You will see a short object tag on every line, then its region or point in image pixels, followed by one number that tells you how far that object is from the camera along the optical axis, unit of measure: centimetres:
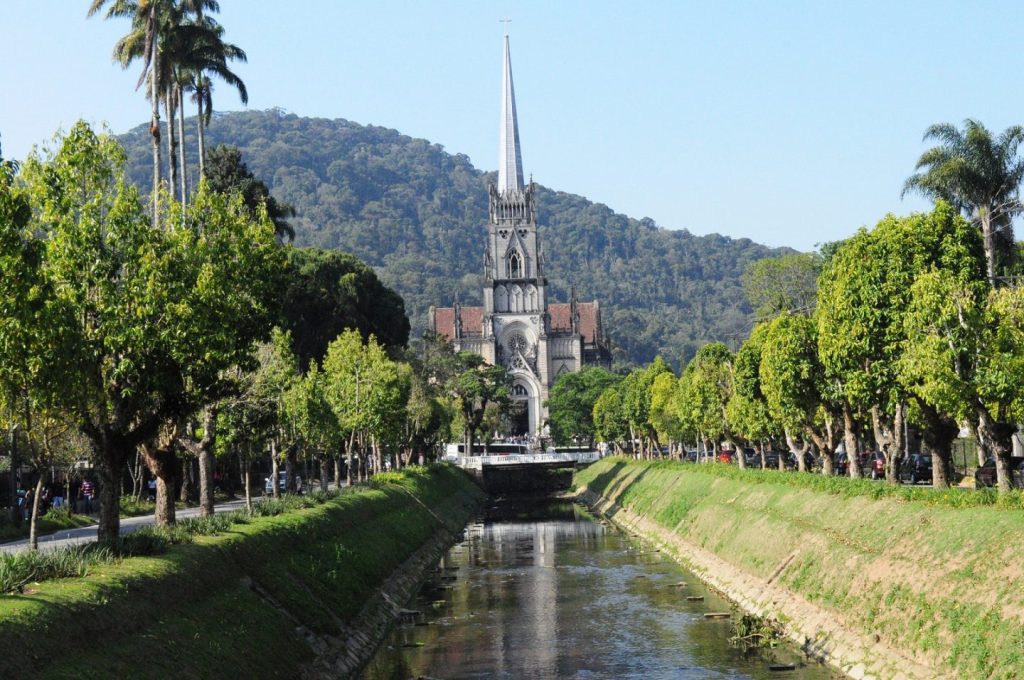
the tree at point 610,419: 13425
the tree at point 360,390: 7119
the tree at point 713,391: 7719
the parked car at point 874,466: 6488
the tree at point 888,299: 4197
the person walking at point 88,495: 6000
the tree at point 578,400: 16419
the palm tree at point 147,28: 5272
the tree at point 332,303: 10050
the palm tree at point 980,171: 7375
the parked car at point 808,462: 7724
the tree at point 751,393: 6438
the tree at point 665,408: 9581
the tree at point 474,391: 14725
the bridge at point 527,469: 12975
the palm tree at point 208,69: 6034
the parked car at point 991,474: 4998
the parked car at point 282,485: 7656
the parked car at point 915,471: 6262
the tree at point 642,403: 11056
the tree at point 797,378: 5256
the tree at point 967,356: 3747
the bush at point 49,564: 2231
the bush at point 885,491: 3189
